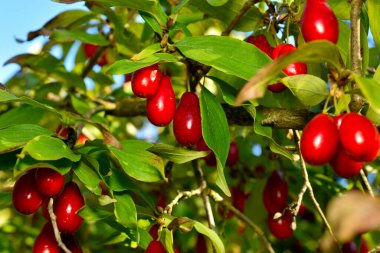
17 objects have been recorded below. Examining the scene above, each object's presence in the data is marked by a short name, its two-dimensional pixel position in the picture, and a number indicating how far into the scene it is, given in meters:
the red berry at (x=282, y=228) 0.34
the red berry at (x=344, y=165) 0.21
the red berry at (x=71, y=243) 0.26
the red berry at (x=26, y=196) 0.25
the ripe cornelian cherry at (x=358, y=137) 0.20
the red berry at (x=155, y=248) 0.25
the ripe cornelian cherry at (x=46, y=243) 0.26
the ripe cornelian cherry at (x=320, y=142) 0.20
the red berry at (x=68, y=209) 0.25
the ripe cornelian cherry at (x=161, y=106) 0.26
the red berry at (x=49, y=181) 0.24
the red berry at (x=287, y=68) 0.24
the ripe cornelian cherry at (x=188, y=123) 0.26
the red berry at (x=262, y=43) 0.27
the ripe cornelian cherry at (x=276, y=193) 0.34
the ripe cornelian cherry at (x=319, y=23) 0.22
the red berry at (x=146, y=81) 0.26
